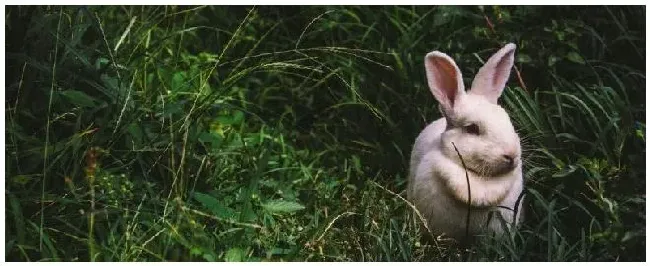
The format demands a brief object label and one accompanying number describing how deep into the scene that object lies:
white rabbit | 9.00
